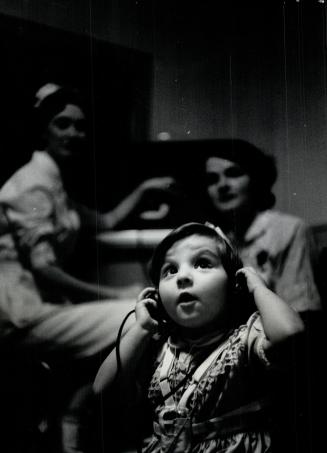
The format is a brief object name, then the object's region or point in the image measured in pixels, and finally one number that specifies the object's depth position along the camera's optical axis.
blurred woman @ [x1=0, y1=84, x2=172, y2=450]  2.33
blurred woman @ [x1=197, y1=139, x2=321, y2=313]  2.35
